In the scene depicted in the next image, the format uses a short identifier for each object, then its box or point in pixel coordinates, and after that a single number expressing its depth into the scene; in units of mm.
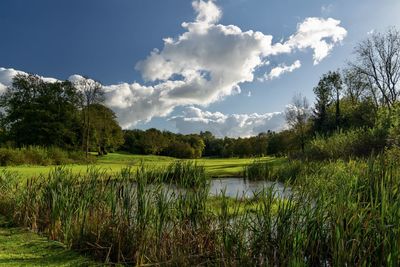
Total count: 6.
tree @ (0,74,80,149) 36812
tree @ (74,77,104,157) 37969
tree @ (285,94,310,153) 43406
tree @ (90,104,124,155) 41966
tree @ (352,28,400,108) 39344
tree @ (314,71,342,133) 39359
